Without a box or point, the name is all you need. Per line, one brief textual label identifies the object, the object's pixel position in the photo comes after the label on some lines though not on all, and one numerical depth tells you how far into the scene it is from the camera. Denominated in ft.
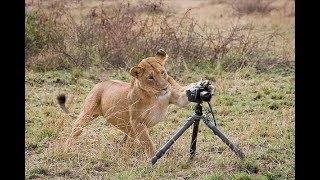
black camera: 39.24
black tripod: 39.58
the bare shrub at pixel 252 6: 109.40
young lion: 41.50
